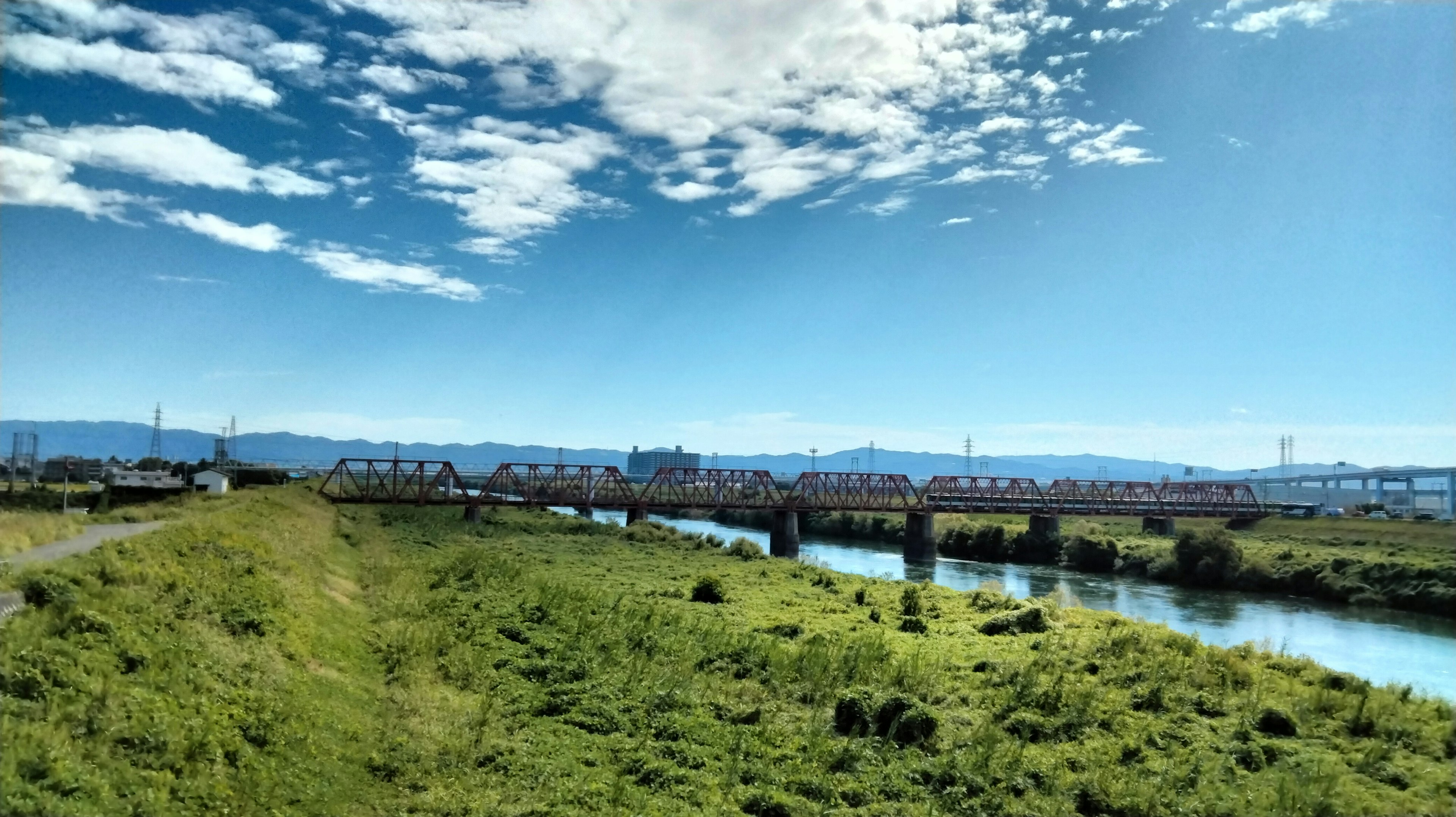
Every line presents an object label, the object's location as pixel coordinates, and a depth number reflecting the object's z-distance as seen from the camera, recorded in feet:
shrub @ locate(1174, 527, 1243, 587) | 202.49
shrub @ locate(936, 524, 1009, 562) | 282.77
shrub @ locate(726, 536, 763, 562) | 173.78
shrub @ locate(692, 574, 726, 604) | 98.02
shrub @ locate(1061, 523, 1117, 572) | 246.68
